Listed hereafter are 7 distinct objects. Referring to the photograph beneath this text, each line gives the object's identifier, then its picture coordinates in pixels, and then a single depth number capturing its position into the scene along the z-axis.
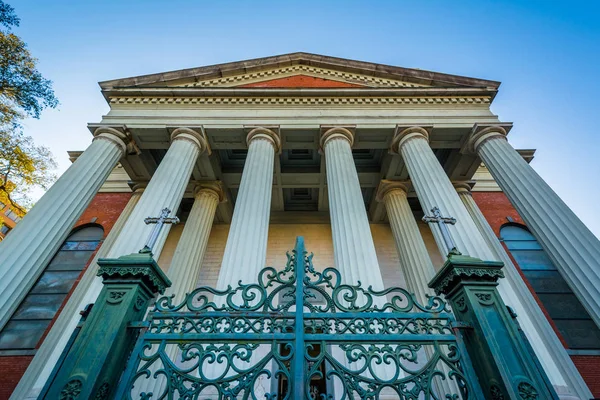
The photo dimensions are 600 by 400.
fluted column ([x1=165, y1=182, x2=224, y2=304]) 9.48
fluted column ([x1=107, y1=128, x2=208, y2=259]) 6.90
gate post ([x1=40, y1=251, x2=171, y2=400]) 2.22
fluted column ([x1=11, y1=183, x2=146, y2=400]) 6.75
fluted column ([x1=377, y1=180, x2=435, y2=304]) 9.43
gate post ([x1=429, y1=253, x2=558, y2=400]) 2.27
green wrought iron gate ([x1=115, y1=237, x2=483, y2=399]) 2.46
